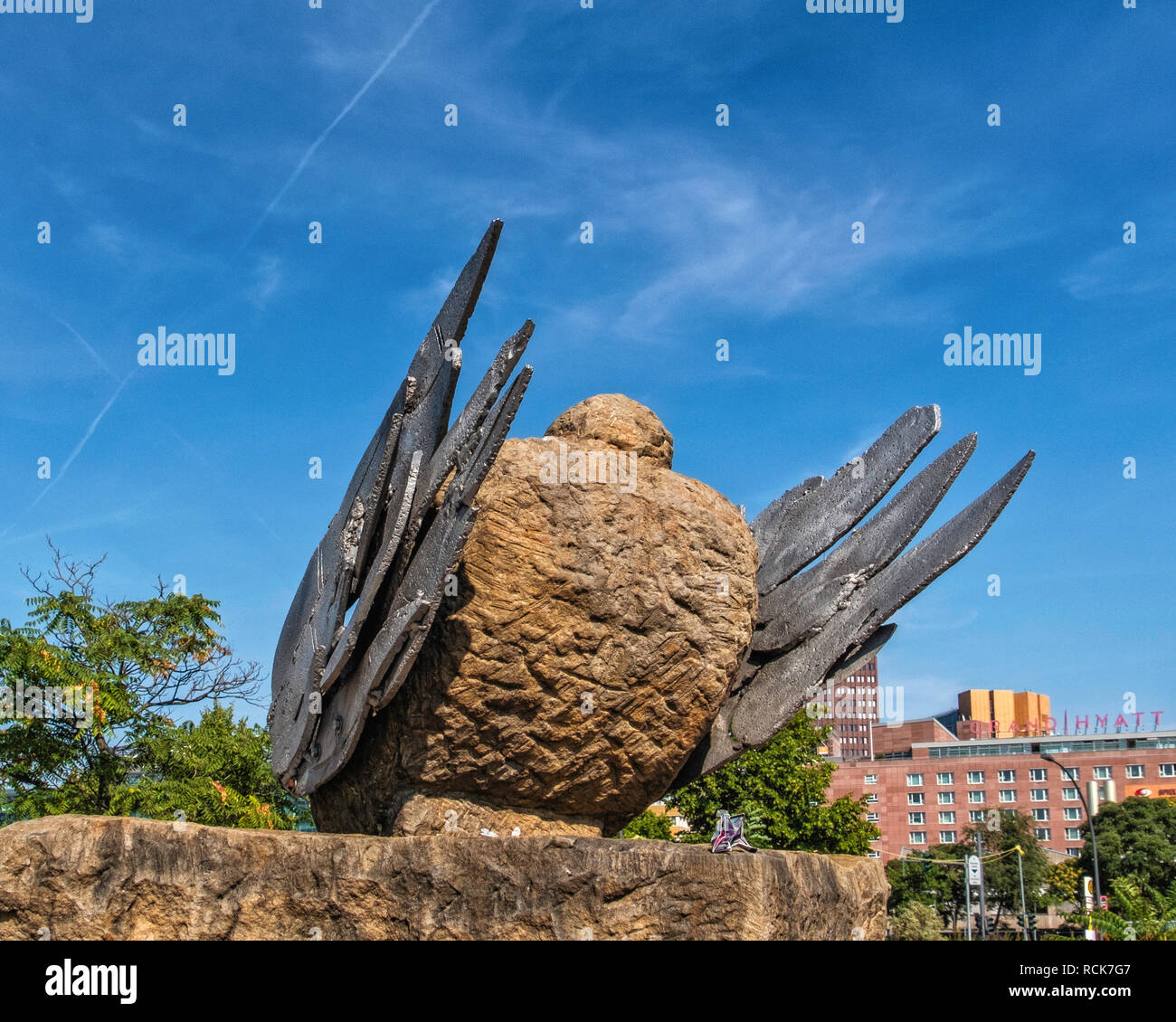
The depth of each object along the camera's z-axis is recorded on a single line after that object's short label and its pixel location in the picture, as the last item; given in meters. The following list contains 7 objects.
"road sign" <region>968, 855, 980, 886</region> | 23.15
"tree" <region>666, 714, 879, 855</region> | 23.22
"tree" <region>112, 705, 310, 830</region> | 15.15
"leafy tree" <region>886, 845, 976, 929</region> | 44.38
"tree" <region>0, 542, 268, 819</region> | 14.80
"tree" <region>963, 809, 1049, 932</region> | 43.88
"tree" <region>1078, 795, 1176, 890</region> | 39.75
